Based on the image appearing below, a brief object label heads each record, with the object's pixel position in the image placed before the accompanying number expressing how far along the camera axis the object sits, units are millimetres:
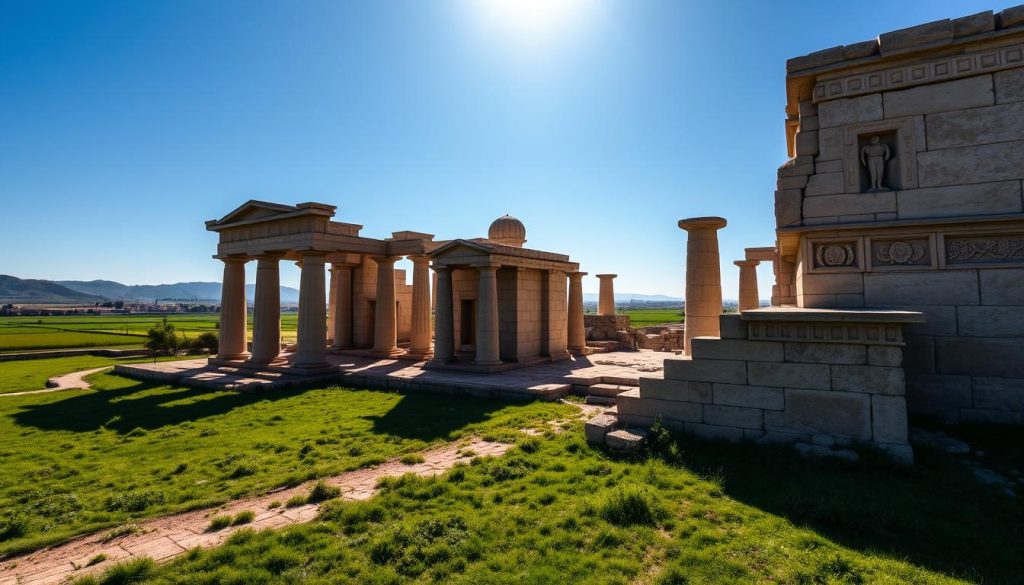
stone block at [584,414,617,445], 8742
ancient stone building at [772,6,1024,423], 8141
